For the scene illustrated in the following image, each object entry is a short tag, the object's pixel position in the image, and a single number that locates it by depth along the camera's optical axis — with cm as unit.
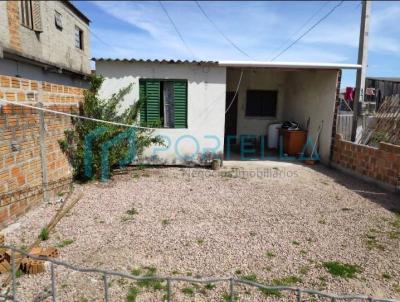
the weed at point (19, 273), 347
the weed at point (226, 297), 317
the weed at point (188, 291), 326
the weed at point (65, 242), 426
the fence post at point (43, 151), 566
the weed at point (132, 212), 555
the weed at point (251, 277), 350
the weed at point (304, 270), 367
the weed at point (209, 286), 336
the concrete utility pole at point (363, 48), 816
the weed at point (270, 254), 405
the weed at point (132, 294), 313
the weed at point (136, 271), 359
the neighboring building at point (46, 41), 512
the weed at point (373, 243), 434
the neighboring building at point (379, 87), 1384
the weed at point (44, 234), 441
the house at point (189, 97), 846
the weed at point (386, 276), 358
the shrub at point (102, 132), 725
